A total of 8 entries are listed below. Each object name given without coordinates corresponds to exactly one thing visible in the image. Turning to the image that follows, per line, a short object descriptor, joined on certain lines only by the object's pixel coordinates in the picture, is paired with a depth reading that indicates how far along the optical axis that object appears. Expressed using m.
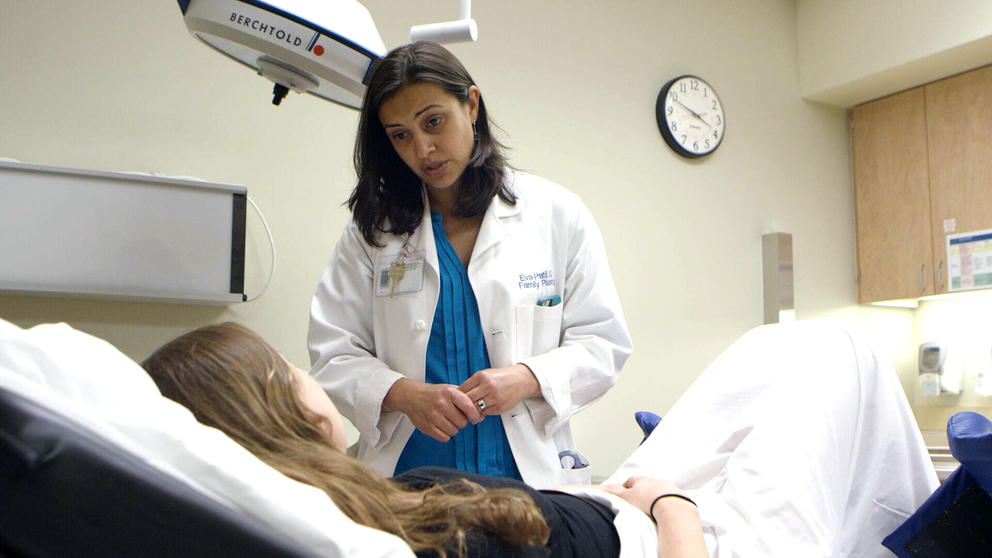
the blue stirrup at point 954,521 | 1.28
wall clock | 3.48
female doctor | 1.65
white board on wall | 2.03
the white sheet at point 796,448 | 1.26
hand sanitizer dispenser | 3.84
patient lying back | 0.84
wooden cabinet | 3.62
